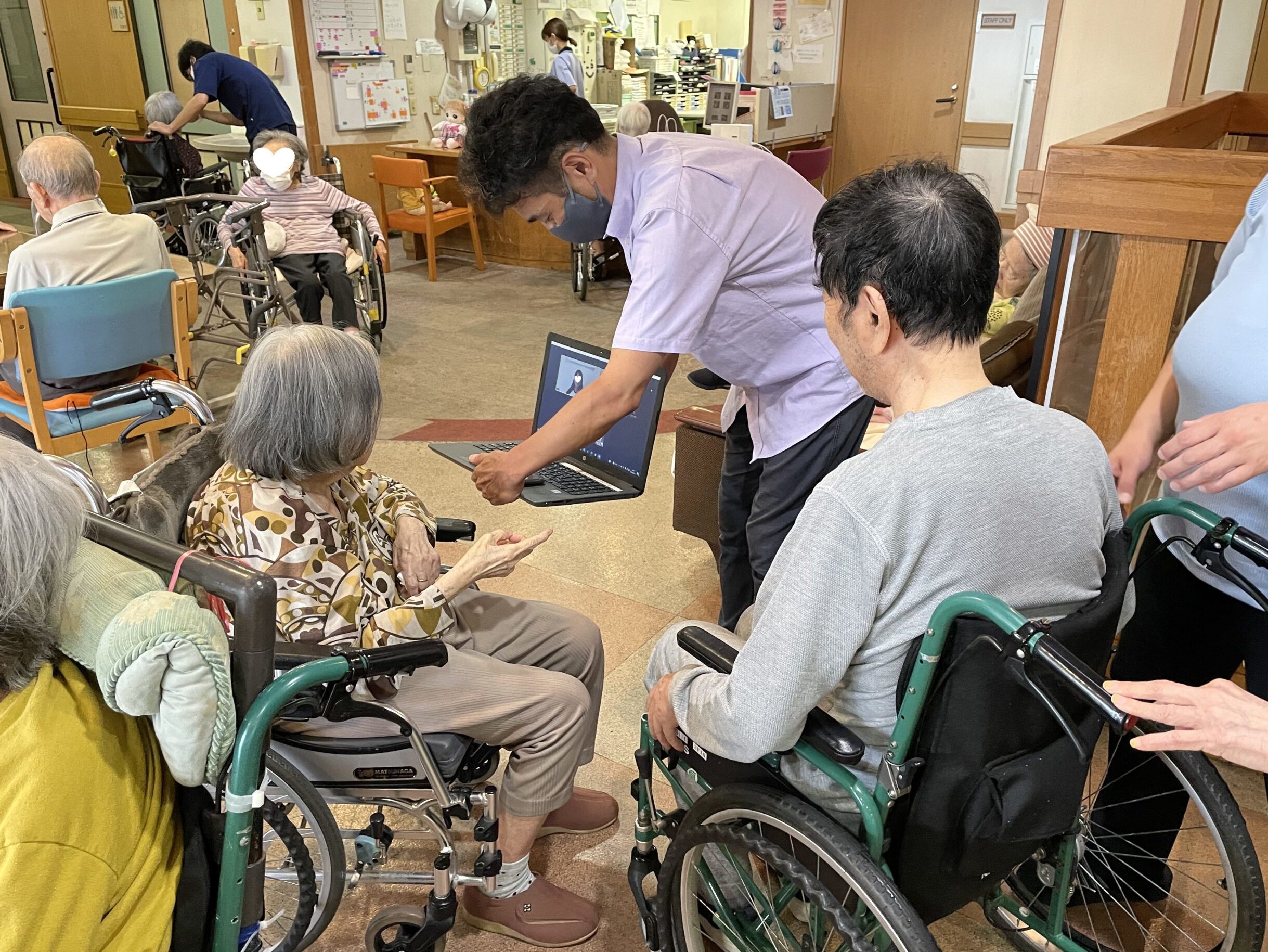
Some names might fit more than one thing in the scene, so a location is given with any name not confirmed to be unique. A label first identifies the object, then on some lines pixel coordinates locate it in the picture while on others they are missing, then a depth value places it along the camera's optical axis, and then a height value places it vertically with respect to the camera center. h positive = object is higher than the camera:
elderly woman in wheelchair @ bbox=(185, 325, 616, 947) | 1.46 -0.73
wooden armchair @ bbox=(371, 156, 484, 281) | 6.51 -0.95
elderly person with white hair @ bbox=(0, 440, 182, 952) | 0.88 -0.63
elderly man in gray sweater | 1.04 -0.42
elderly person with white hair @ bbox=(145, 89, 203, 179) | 6.21 -0.30
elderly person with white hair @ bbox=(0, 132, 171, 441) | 3.10 -0.51
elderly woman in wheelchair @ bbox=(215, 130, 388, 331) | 4.69 -0.69
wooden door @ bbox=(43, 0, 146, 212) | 8.22 -0.04
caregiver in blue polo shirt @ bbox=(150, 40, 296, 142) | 5.95 -0.13
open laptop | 1.86 -0.69
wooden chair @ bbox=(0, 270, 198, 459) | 2.83 -0.76
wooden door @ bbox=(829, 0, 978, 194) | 7.61 -0.07
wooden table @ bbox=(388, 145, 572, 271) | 7.14 -1.16
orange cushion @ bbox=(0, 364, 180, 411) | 2.97 -0.93
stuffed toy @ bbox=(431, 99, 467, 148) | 7.30 -0.41
